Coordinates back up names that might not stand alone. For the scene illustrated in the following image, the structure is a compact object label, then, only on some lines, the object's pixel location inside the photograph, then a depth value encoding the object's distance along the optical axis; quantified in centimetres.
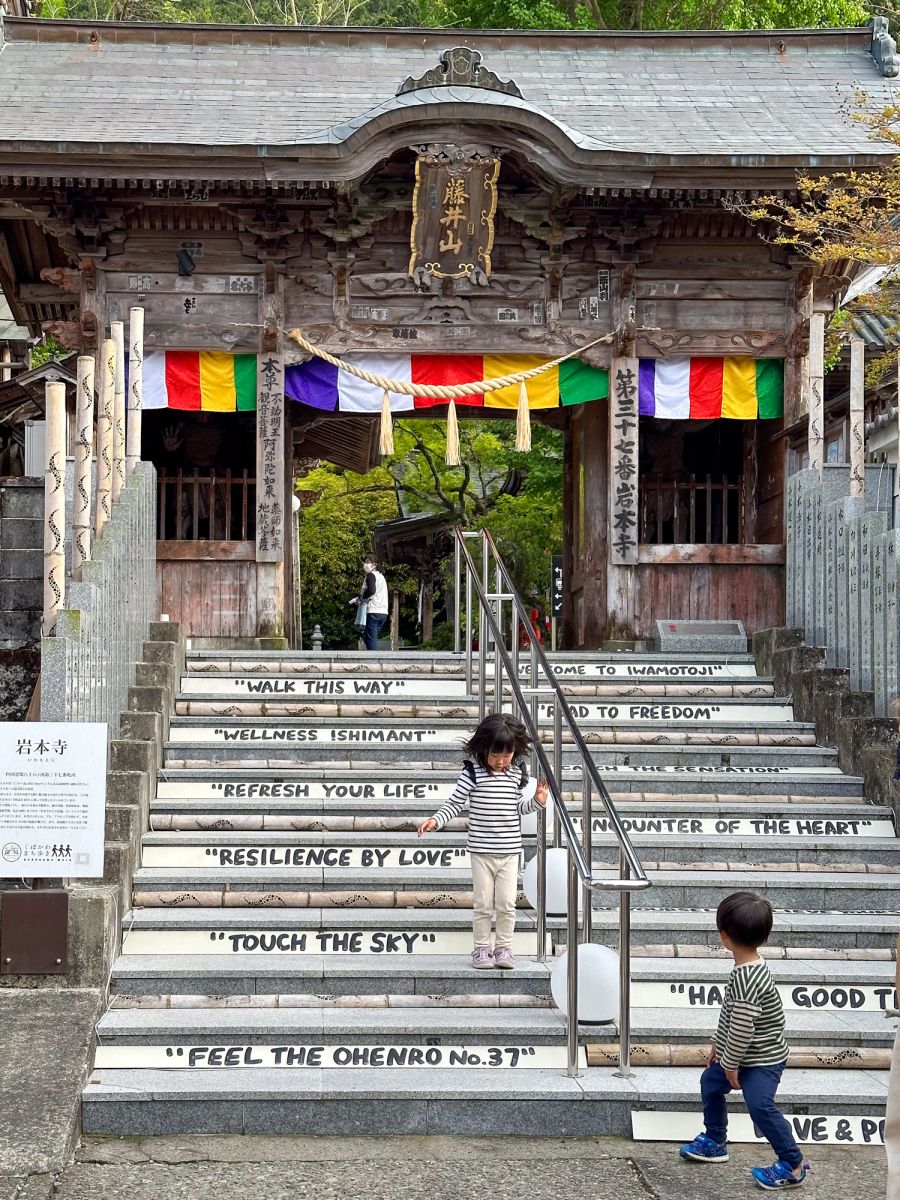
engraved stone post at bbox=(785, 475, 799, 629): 1154
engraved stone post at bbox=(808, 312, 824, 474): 1101
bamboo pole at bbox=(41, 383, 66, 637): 767
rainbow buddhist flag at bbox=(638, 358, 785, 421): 1317
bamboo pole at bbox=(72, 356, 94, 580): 831
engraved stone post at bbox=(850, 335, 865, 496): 1054
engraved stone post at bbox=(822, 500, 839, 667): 1063
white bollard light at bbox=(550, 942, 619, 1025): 612
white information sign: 684
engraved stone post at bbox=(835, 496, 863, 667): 1038
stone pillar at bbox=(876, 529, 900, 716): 950
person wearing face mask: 1673
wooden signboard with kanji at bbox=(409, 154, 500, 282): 1234
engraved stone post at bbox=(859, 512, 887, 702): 985
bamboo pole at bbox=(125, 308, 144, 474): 1008
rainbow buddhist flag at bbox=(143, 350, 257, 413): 1289
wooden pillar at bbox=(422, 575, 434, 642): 3041
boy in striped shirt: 525
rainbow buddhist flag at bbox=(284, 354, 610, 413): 1305
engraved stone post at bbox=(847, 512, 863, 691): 1010
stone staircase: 587
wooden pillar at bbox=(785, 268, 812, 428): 1309
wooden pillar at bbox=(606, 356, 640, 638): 1284
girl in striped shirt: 692
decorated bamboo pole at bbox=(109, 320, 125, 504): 931
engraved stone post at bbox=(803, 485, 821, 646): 1114
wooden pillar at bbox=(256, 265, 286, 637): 1276
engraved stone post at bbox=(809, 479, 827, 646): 1094
